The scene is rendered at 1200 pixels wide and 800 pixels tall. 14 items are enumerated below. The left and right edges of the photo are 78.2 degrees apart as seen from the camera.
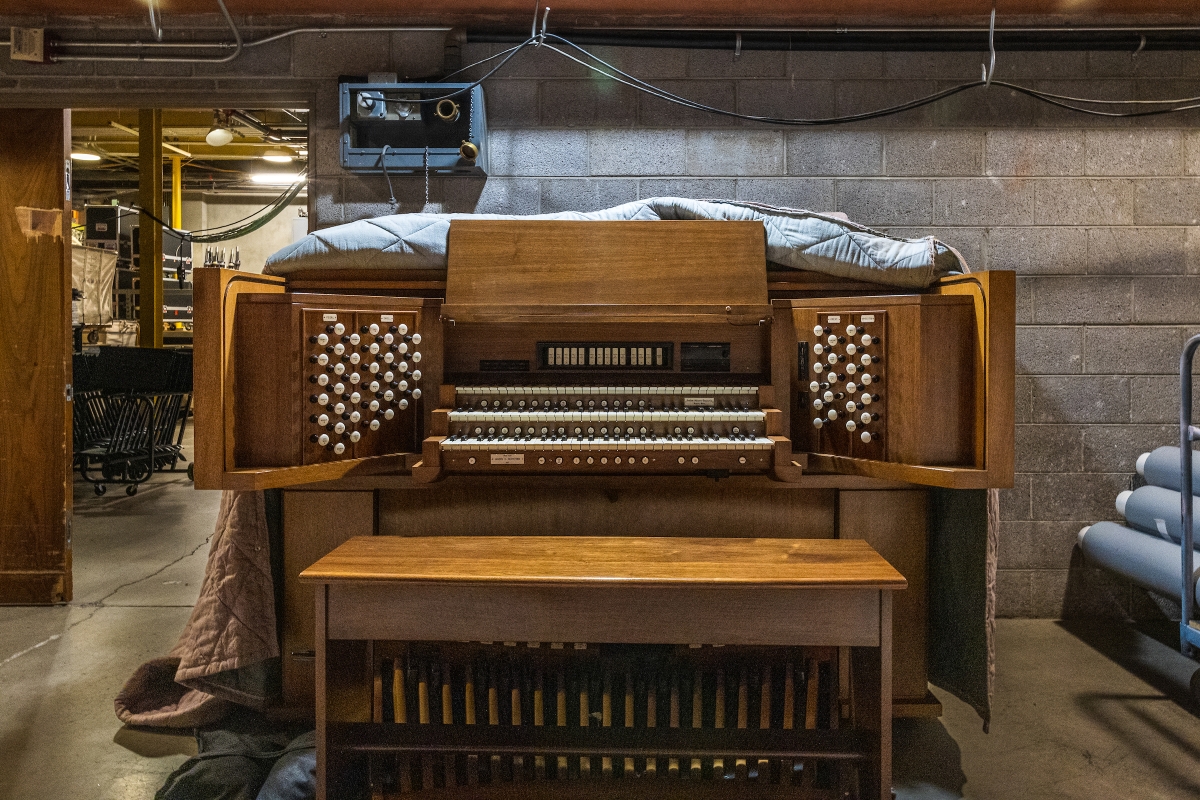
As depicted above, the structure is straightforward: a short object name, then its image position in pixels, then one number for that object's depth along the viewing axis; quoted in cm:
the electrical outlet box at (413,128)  316
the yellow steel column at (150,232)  745
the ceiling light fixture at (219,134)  823
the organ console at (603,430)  208
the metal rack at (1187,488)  250
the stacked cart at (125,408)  632
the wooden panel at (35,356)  355
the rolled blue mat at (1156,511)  286
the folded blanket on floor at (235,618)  224
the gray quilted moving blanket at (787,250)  226
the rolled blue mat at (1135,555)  275
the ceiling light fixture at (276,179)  1248
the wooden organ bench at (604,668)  182
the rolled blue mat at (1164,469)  297
